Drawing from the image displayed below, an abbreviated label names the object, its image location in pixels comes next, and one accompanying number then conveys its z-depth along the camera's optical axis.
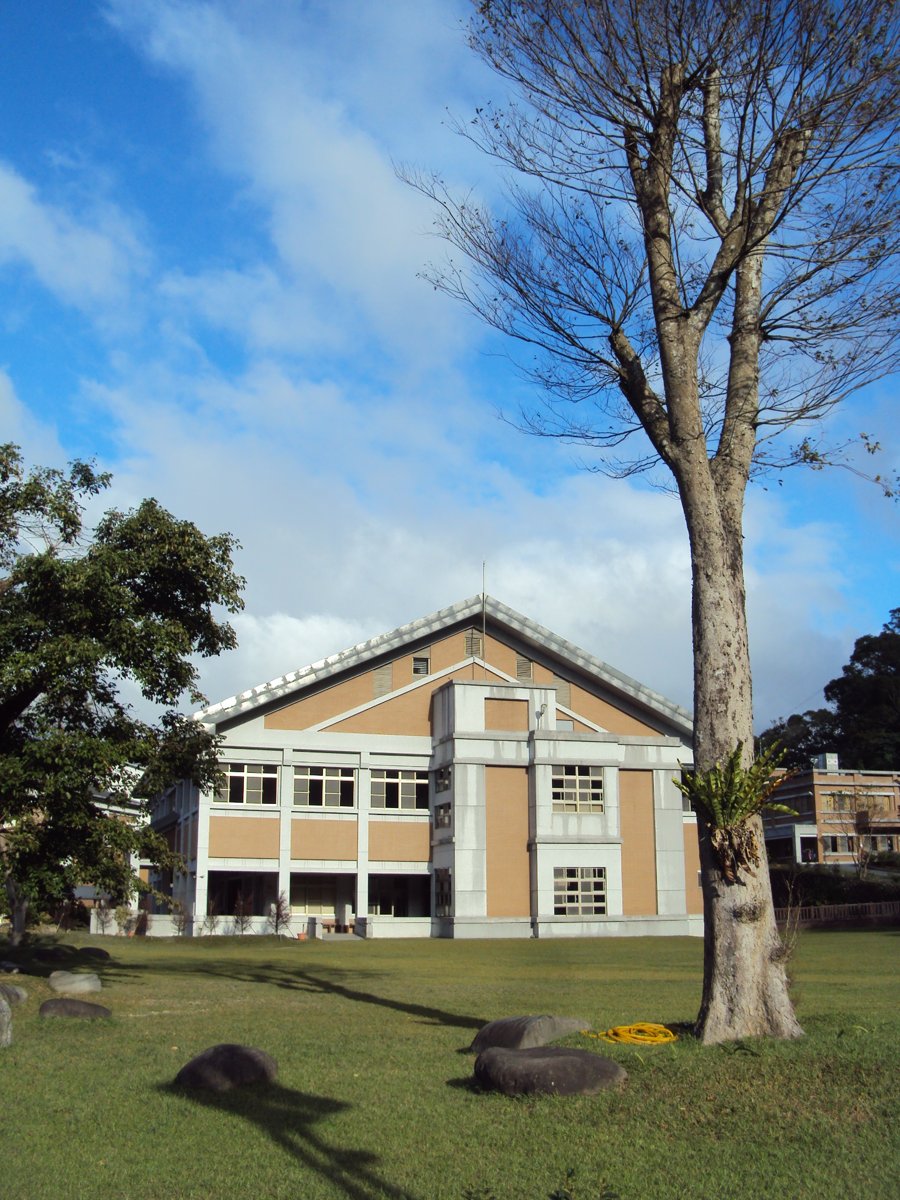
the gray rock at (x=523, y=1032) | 9.44
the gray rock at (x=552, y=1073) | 7.76
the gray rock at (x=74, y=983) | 16.02
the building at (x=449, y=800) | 40.53
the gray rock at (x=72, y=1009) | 12.68
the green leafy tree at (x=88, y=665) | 15.91
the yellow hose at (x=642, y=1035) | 9.34
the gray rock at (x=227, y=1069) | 8.80
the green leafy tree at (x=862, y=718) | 71.19
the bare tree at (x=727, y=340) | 9.52
